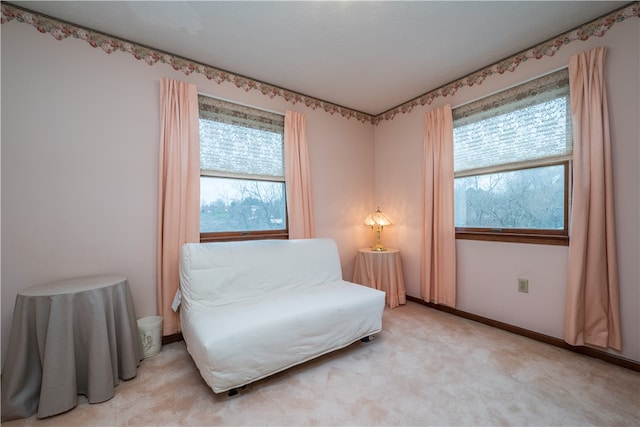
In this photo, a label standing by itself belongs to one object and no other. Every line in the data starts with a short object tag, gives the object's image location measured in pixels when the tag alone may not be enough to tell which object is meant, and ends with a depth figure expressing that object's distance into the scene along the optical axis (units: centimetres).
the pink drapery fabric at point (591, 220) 189
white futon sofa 159
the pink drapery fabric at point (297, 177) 292
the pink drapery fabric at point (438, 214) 284
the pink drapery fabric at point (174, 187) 226
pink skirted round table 315
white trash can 206
